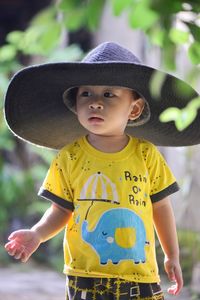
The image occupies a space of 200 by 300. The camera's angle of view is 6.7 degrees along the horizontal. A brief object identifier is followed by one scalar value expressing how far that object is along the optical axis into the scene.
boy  3.39
